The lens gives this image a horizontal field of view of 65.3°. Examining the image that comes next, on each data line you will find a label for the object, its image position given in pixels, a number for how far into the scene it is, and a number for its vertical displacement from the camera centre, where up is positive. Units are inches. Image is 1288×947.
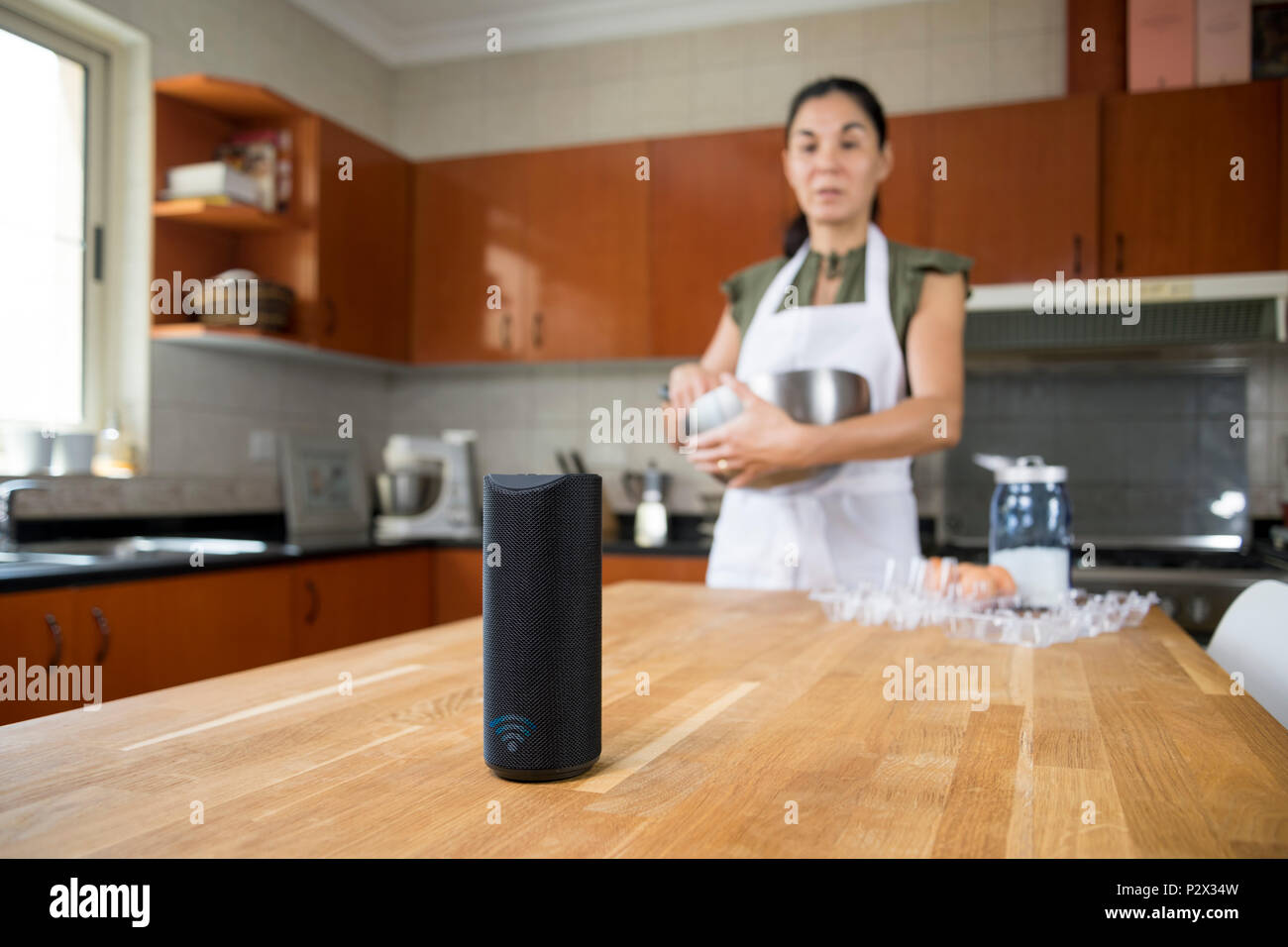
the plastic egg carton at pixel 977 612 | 44.9 -6.7
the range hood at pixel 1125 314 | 103.0 +17.1
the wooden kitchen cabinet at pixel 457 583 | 120.4 -13.0
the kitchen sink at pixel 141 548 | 91.6 -7.0
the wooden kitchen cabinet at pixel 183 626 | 75.2 -12.3
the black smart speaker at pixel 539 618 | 23.0 -3.3
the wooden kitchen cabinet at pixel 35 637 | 67.7 -11.1
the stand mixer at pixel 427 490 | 127.0 -2.0
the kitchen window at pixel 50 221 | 98.8 +26.3
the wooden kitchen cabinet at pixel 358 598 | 98.6 -13.3
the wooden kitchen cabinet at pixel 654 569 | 111.2 -10.4
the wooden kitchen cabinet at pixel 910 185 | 115.1 +33.3
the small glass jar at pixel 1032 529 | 51.3 -3.0
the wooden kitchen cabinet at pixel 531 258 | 127.2 +28.5
